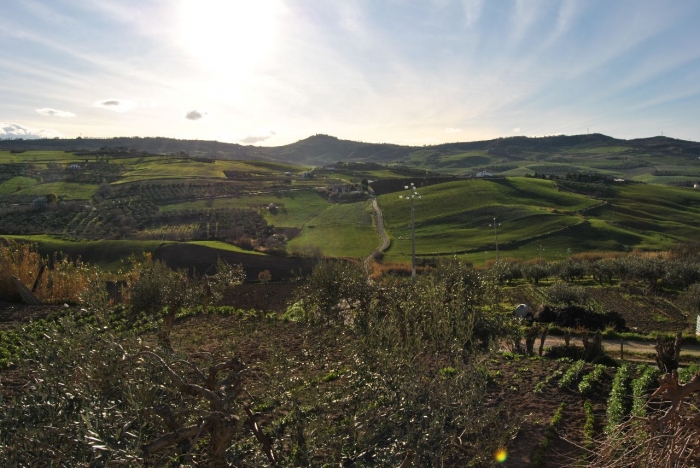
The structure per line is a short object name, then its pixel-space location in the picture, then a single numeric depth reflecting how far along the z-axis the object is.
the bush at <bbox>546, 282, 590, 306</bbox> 39.40
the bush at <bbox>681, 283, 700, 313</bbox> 34.01
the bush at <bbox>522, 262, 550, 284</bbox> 57.33
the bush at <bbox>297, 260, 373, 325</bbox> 17.67
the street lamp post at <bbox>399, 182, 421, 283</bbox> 42.55
